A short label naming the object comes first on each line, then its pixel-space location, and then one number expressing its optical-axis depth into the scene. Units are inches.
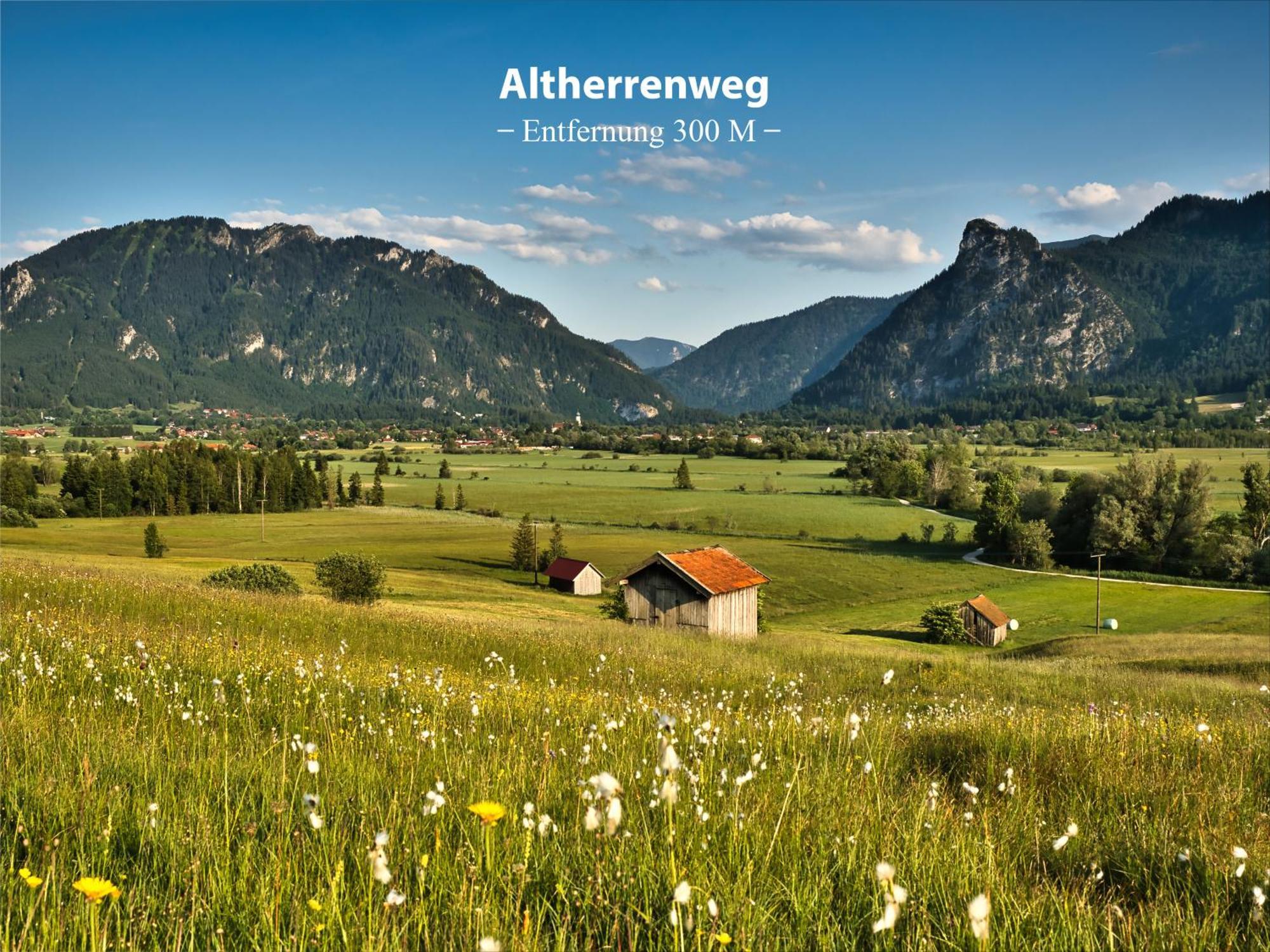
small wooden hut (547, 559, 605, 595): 3385.8
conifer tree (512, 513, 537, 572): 3742.6
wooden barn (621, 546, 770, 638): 2100.1
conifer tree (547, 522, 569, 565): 3782.0
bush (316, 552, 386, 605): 2106.3
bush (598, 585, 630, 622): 2191.2
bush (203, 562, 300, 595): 1671.8
